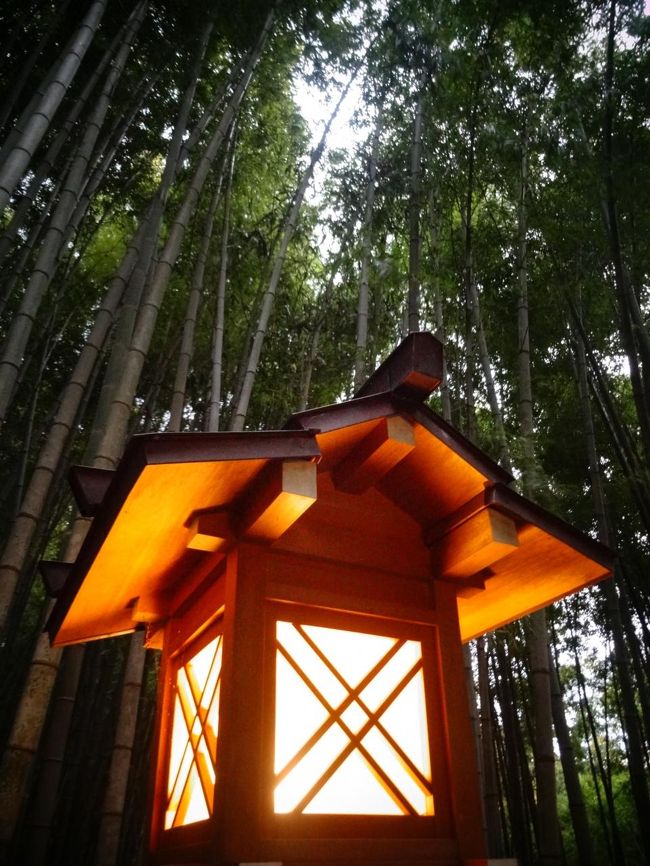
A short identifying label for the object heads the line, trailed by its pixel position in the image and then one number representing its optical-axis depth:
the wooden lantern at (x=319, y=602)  1.89
